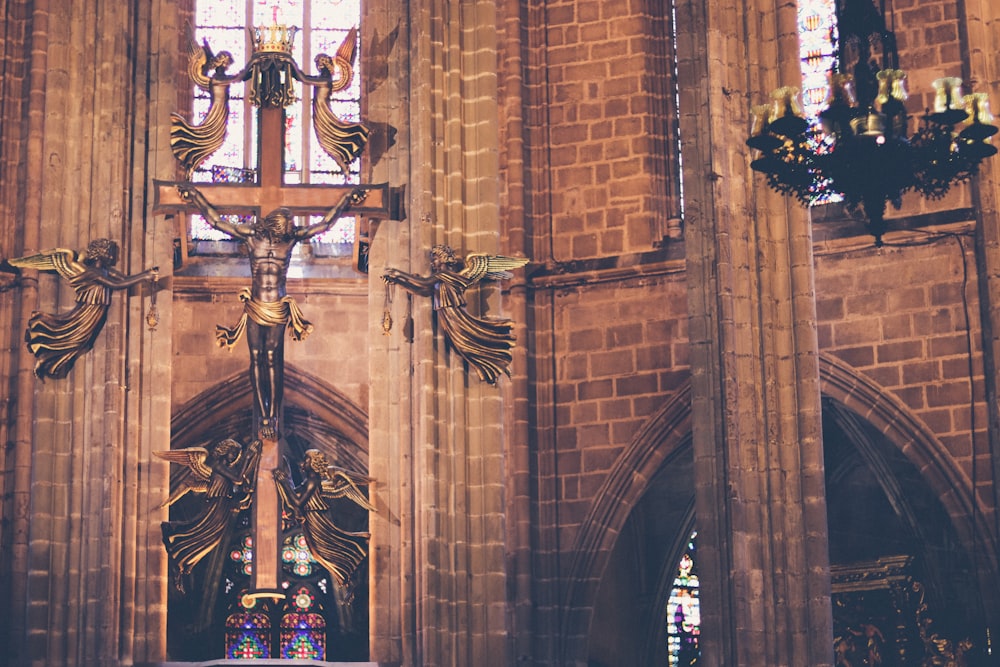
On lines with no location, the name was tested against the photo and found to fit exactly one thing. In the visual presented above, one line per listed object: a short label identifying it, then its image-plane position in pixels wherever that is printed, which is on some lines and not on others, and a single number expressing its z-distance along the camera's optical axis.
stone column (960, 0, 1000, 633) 19.58
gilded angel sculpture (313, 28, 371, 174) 18.62
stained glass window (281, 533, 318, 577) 23.33
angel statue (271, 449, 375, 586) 18.17
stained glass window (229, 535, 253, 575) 23.11
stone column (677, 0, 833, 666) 18.08
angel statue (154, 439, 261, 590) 18.08
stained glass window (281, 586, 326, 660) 23.06
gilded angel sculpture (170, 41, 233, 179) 18.56
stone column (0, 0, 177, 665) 17.81
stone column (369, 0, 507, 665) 17.98
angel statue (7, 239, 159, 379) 18.25
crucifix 18.33
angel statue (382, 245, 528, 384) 18.39
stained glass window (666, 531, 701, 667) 23.78
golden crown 18.91
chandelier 15.41
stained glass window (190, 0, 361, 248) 23.20
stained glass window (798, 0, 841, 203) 23.16
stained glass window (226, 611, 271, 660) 22.95
